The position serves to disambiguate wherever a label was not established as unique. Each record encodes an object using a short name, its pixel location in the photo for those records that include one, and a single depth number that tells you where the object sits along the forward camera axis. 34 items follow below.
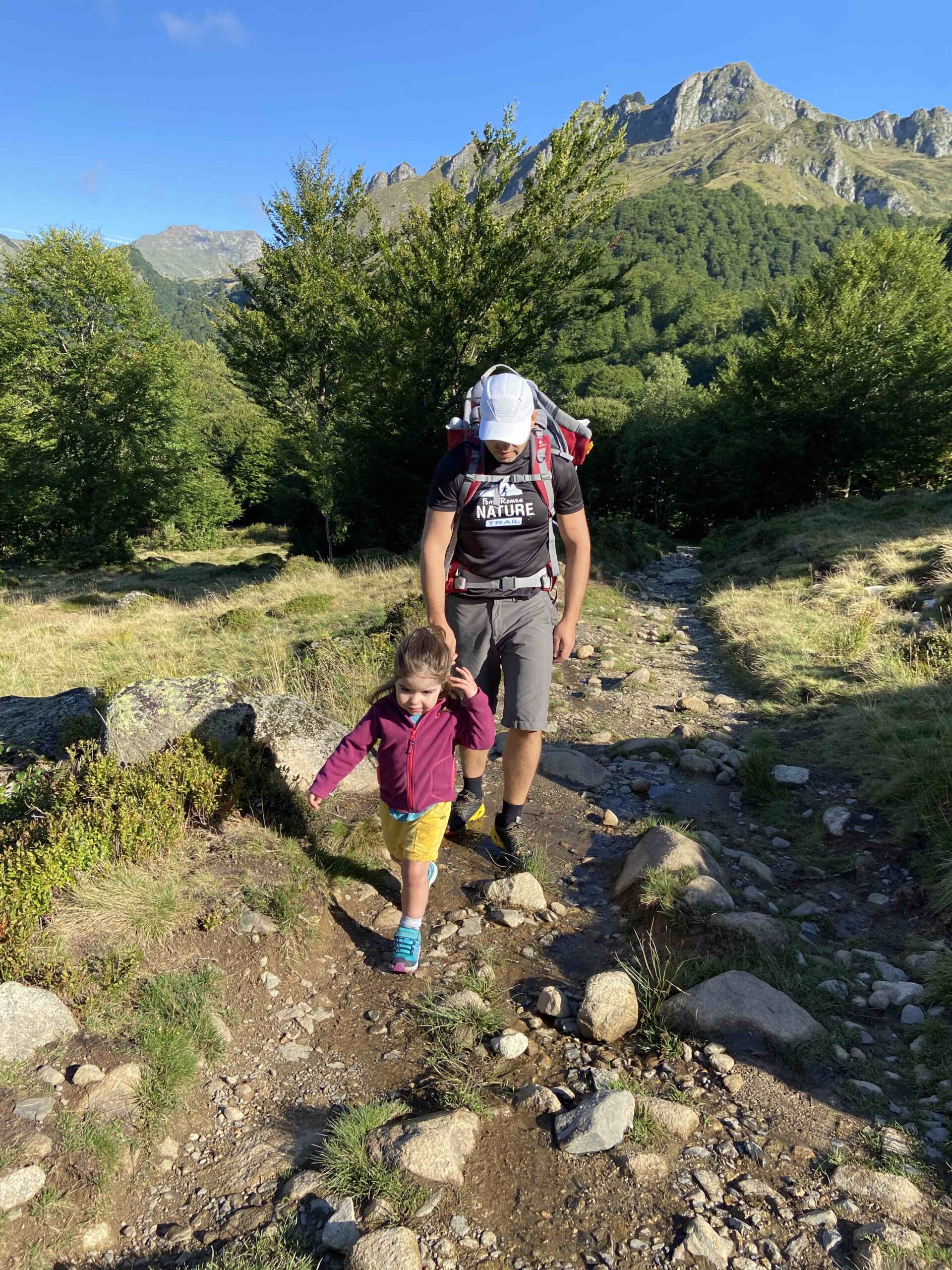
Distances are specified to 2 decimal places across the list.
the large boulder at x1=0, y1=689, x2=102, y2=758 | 4.96
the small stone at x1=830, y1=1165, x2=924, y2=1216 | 1.82
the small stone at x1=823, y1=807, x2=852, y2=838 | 4.32
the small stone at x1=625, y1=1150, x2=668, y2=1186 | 1.92
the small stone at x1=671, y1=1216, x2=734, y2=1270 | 1.71
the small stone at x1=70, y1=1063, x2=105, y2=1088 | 2.16
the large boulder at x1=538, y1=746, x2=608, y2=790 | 4.91
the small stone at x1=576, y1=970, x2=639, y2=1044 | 2.50
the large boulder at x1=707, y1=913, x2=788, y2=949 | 3.02
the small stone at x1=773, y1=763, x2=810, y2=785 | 5.03
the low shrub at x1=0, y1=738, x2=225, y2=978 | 2.72
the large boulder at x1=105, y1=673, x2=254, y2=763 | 3.82
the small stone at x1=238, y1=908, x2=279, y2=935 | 2.93
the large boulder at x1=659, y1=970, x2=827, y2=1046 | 2.47
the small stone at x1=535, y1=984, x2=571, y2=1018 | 2.64
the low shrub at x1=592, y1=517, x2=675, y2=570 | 16.69
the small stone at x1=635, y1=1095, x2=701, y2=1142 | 2.09
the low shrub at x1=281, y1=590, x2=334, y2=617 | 12.90
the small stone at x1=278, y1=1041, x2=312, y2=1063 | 2.46
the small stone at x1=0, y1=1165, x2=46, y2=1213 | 1.80
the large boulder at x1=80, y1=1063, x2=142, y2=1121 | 2.09
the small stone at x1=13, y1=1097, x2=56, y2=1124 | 2.02
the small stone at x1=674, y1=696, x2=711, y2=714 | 6.69
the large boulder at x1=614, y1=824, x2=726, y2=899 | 3.41
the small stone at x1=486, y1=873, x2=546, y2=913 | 3.36
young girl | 2.82
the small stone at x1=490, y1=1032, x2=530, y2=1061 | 2.46
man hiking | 3.18
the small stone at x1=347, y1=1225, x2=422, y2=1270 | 1.69
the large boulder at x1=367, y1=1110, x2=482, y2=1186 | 1.96
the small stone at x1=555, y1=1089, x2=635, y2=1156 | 2.02
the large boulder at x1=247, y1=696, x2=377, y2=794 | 3.95
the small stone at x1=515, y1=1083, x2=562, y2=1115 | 2.21
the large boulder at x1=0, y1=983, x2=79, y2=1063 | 2.23
